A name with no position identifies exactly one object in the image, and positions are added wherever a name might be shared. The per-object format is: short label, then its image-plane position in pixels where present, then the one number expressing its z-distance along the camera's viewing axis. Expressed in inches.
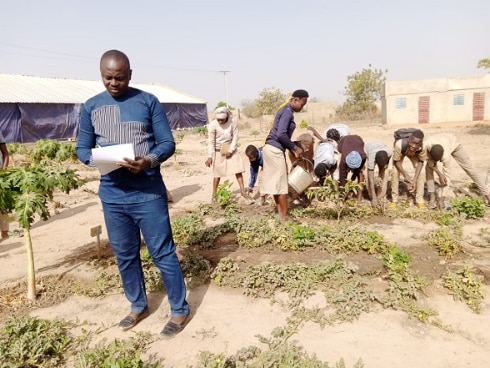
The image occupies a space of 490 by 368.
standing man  100.0
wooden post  160.0
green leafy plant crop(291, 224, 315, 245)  168.2
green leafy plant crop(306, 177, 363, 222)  192.3
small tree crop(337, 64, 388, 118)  1399.6
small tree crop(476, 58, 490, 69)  779.2
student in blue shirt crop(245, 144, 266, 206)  243.1
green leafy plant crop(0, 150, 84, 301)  124.3
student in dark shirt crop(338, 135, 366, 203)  217.8
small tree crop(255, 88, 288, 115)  1561.3
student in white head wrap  246.4
